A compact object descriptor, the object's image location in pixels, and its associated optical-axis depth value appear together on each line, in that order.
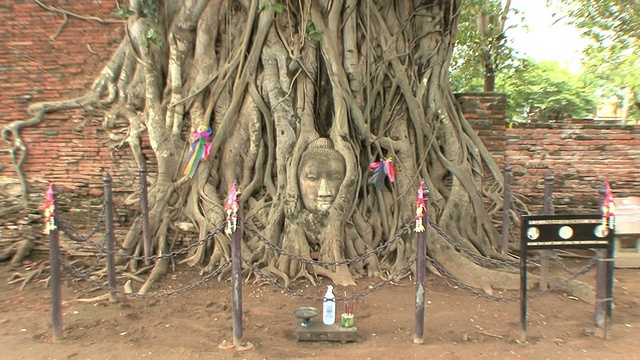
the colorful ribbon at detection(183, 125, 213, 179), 5.52
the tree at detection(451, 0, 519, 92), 10.47
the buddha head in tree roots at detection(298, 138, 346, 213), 5.12
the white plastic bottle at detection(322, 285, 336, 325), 3.65
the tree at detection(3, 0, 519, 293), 5.28
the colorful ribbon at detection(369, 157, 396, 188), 5.36
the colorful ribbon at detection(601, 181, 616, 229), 3.58
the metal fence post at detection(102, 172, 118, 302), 4.33
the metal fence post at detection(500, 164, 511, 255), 5.40
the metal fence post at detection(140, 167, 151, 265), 5.02
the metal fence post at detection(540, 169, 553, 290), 4.63
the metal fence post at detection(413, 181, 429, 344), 3.51
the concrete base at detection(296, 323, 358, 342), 3.63
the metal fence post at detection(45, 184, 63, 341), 3.67
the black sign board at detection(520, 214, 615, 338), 3.58
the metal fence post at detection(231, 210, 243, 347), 3.47
